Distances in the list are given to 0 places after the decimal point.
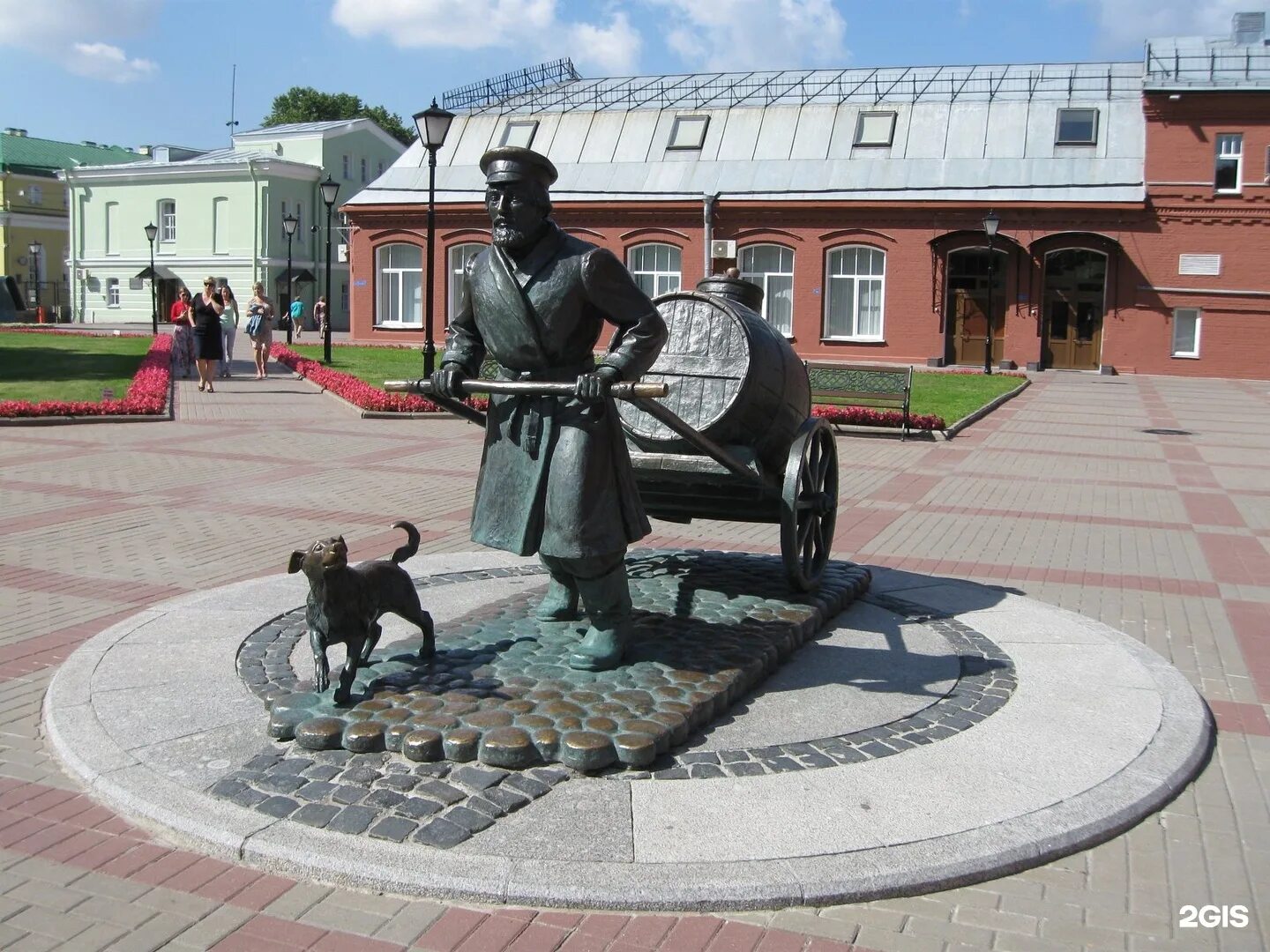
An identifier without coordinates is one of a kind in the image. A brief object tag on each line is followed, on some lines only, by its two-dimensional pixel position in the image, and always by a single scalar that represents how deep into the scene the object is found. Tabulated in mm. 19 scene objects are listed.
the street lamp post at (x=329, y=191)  28688
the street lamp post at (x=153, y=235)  41125
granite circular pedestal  3613
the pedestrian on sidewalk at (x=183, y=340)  23938
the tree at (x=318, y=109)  73062
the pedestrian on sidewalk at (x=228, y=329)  21447
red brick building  30938
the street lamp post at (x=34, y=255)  60062
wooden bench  16766
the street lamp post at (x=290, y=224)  35234
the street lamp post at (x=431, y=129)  19391
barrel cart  6527
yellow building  59094
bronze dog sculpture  4609
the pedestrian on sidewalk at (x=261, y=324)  22969
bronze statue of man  4898
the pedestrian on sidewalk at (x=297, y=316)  43344
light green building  50844
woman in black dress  20312
